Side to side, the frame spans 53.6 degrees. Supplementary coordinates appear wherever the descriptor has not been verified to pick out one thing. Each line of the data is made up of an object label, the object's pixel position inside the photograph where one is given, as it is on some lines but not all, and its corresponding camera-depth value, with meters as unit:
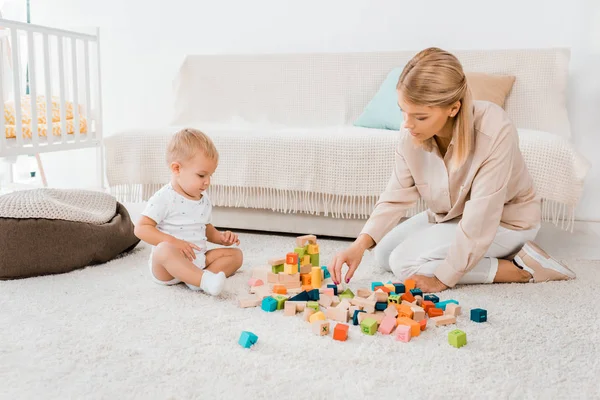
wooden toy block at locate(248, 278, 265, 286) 1.69
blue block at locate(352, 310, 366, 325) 1.42
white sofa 2.25
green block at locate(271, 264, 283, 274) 1.76
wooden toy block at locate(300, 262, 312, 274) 1.75
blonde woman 1.48
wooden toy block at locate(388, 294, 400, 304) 1.51
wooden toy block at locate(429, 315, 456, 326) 1.41
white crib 2.75
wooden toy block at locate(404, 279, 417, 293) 1.62
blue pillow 2.67
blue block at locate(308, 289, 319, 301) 1.56
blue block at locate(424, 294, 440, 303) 1.55
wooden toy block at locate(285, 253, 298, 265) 1.70
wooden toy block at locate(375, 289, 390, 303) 1.51
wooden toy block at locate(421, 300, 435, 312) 1.48
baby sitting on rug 1.62
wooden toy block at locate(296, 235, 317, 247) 1.85
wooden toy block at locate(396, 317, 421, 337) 1.34
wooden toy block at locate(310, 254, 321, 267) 1.87
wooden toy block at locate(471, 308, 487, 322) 1.43
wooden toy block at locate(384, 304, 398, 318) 1.41
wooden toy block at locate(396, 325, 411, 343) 1.31
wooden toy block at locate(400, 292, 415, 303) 1.53
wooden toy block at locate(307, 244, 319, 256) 1.86
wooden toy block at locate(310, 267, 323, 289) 1.68
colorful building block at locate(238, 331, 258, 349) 1.26
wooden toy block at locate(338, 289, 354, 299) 1.57
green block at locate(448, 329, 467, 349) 1.28
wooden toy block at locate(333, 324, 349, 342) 1.31
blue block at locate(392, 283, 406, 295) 1.58
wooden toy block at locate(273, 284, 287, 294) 1.63
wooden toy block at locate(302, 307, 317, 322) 1.45
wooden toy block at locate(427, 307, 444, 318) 1.47
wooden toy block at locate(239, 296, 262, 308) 1.54
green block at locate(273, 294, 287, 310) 1.53
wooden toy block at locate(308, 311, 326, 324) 1.41
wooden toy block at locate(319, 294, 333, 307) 1.52
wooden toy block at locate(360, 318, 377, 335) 1.35
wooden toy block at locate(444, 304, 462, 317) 1.46
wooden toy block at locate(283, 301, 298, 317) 1.48
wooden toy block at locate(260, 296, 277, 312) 1.50
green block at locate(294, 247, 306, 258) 1.80
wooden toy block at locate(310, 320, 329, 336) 1.34
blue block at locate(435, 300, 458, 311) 1.50
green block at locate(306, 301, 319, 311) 1.47
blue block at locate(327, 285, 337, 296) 1.61
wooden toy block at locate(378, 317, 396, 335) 1.36
